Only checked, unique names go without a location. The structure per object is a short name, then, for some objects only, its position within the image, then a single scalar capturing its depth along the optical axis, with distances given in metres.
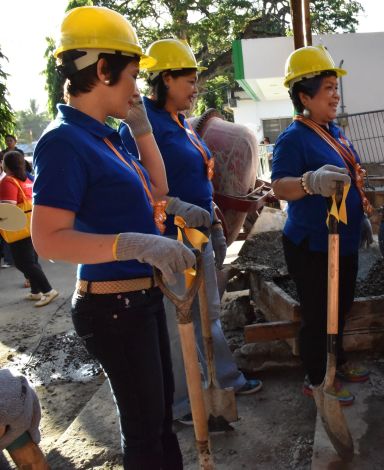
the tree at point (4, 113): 8.35
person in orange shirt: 5.64
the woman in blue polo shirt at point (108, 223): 1.46
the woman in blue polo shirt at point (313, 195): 2.47
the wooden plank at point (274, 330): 3.00
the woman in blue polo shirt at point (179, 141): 2.59
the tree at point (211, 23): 19.19
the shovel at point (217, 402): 2.67
